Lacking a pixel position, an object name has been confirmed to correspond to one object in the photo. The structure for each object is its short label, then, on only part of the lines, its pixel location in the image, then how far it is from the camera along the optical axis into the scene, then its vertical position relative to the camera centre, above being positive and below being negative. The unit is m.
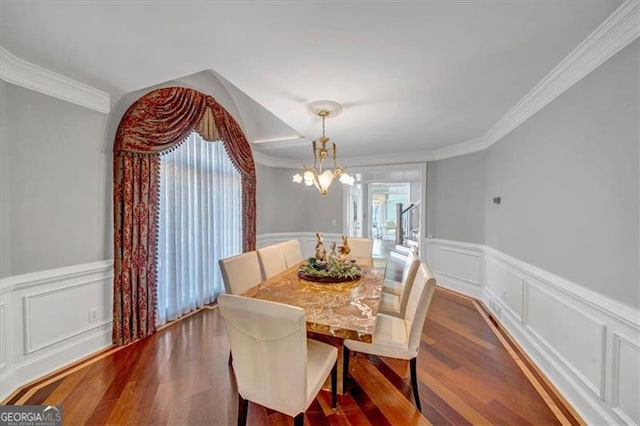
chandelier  2.67 +0.42
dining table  1.48 -0.63
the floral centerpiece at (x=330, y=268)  2.30 -0.53
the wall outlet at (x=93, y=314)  2.41 -0.96
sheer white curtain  3.06 -0.16
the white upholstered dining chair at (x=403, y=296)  2.27 -0.82
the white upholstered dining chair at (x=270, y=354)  1.22 -0.71
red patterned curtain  2.51 +0.16
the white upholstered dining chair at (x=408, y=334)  1.68 -0.89
